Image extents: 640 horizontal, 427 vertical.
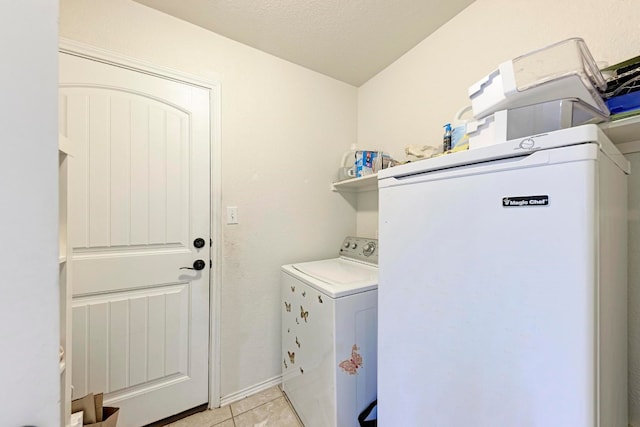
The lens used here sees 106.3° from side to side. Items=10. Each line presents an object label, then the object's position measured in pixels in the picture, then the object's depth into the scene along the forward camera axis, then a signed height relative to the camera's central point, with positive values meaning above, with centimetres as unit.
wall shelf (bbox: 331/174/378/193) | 171 +24
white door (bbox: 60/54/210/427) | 125 -11
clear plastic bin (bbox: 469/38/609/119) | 66 +39
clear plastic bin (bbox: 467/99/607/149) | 68 +28
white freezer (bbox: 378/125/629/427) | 51 -19
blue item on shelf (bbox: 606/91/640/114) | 75 +35
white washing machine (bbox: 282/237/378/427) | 117 -69
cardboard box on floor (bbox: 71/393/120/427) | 107 -88
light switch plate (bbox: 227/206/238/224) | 163 +0
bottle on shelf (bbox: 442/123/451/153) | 110 +34
